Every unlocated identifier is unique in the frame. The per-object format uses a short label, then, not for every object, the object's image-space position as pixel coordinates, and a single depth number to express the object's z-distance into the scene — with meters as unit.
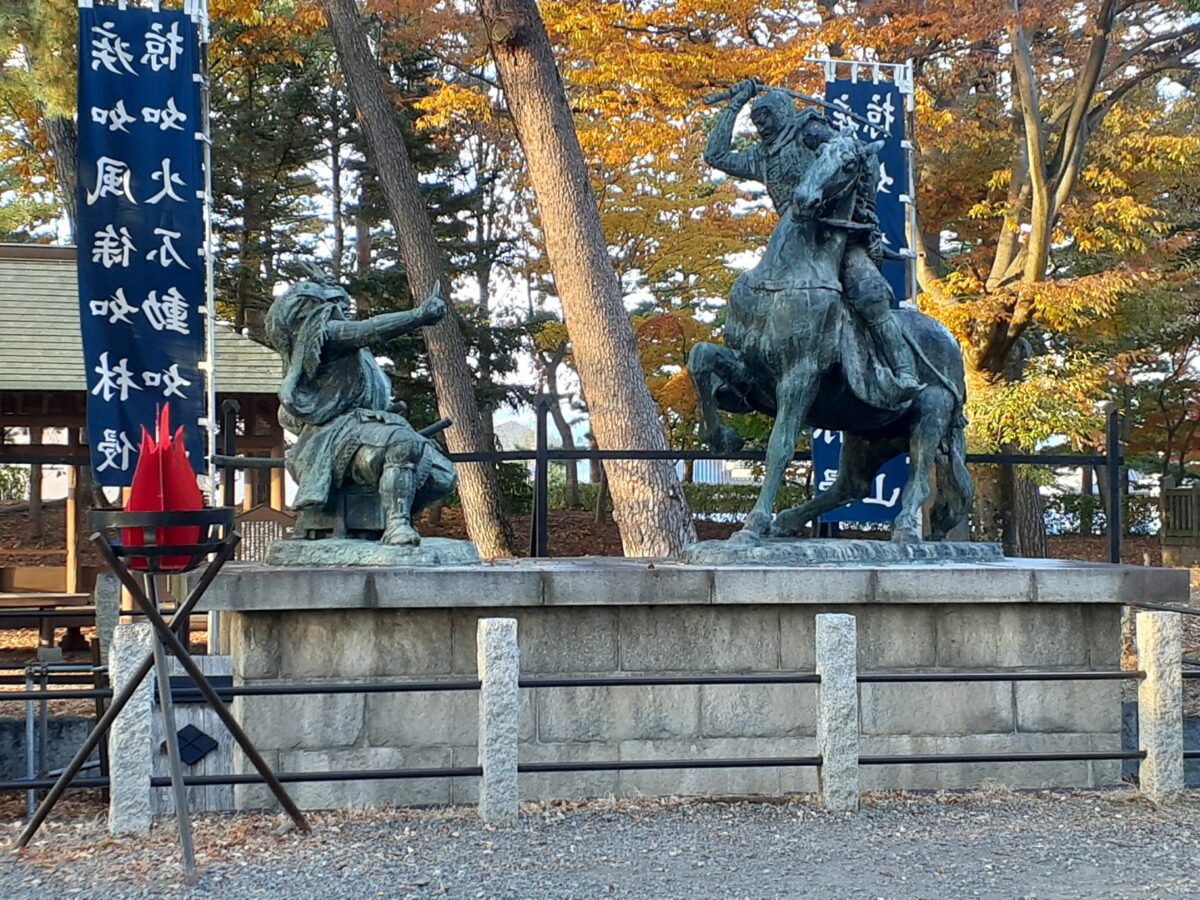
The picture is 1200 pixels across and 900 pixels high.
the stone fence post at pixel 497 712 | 5.46
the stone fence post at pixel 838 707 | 5.68
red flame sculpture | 4.52
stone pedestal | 6.09
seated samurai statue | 6.57
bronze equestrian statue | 6.77
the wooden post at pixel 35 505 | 20.70
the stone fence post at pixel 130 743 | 5.12
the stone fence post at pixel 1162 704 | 5.93
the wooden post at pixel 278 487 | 13.55
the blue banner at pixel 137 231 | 9.01
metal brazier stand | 4.44
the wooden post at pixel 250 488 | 15.23
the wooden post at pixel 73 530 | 13.16
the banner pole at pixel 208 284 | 9.12
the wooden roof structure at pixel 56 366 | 13.35
